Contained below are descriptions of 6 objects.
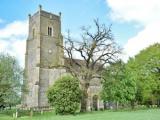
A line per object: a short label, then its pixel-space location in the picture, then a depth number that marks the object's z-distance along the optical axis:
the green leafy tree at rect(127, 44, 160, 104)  32.43
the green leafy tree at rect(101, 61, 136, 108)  26.67
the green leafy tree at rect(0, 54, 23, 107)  24.37
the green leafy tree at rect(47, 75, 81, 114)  21.96
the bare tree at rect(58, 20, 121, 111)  25.19
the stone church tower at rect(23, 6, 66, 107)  37.86
